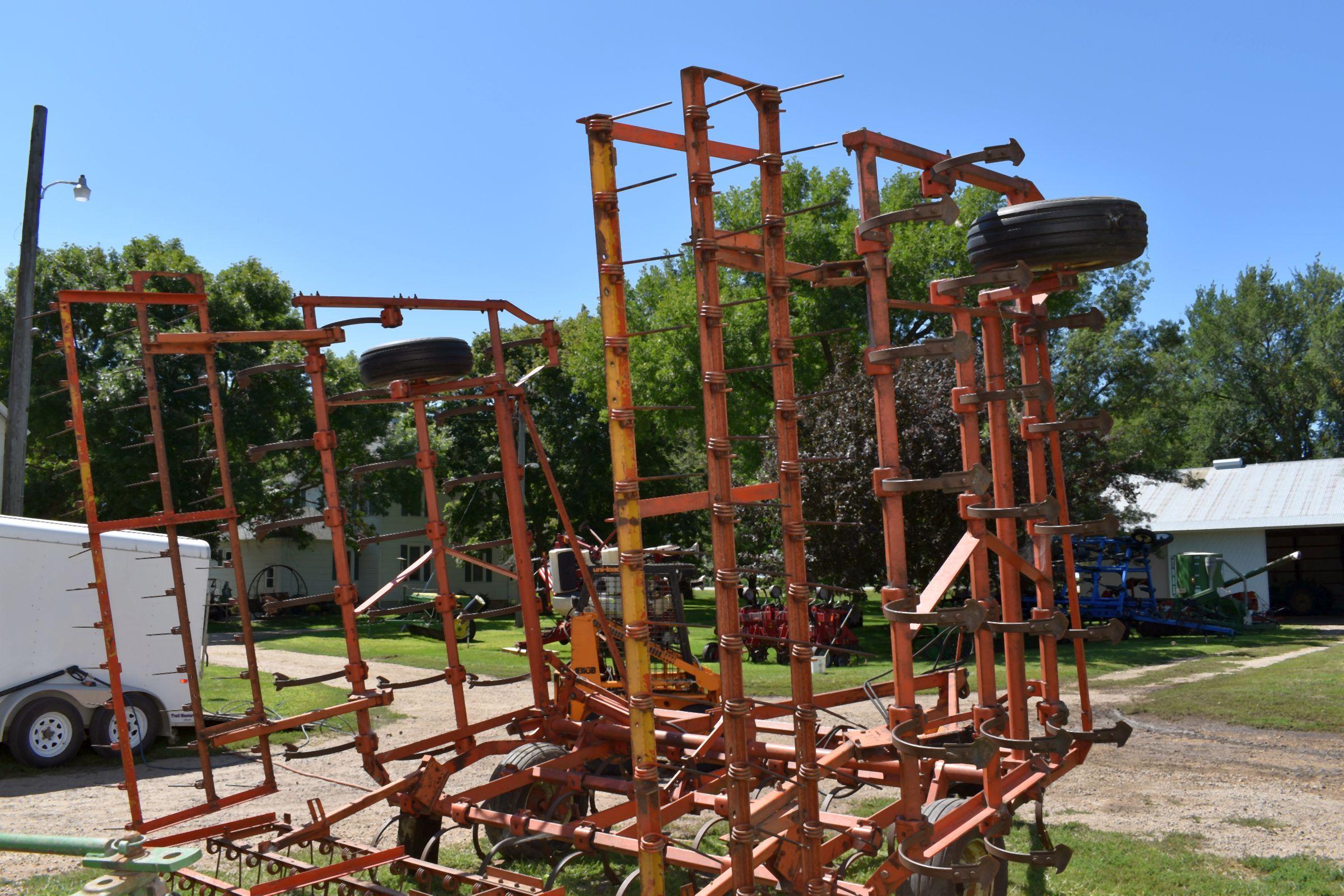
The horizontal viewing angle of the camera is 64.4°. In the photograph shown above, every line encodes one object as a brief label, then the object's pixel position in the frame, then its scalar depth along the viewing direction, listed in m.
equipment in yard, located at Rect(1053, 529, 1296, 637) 24.72
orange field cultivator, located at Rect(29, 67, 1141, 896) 4.32
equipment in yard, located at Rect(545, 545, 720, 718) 9.63
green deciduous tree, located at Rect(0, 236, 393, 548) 28.45
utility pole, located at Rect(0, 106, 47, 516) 14.18
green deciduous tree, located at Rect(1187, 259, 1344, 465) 51.50
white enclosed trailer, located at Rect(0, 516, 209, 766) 11.63
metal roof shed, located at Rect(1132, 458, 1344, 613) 31.84
